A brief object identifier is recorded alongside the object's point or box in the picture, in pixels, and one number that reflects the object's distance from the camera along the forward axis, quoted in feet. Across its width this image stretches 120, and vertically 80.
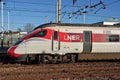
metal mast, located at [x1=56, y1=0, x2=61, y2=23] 86.63
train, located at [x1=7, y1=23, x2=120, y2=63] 59.67
